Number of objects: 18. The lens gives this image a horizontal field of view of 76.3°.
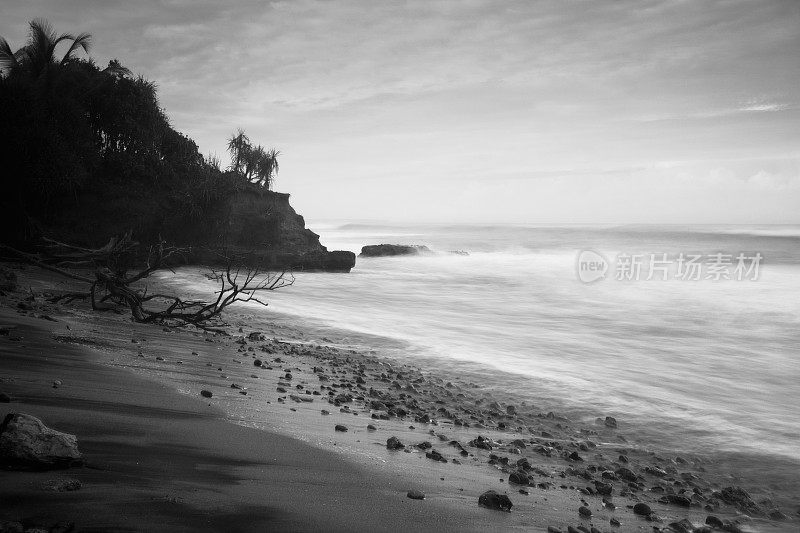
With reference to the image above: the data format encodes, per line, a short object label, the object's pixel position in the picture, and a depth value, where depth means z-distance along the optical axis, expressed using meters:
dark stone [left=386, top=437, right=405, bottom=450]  4.38
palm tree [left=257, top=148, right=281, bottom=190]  35.12
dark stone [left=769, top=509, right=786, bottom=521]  4.21
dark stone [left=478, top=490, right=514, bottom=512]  3.35
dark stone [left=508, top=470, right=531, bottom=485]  3.98
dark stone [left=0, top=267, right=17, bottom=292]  9.86
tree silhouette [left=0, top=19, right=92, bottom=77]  21.33
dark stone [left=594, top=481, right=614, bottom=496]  4.11
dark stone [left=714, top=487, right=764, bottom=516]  4.27
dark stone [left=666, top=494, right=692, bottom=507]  4.14
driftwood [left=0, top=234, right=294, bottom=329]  8.12
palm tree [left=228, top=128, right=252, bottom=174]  35.06
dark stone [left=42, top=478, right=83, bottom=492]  2.41
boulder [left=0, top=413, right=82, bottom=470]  2.49
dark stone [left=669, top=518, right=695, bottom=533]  3.62
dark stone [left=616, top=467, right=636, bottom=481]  4.58
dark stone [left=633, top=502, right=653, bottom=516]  3.82
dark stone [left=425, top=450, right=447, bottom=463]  4.27
